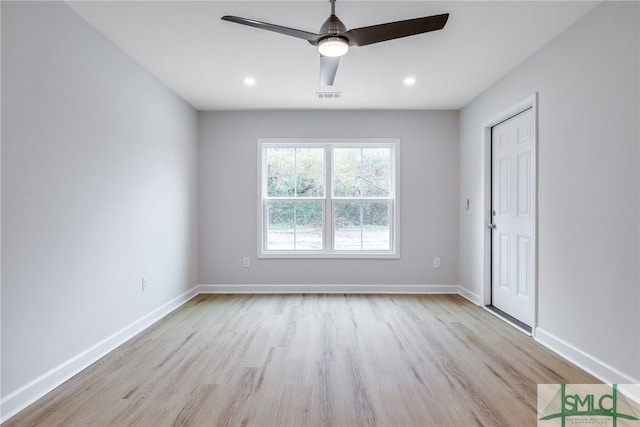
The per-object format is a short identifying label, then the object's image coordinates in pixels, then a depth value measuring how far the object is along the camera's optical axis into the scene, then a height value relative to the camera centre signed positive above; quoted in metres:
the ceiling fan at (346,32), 2.11 +1.12
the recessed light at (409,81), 3.58 +1.36
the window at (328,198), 4.75 +0.17
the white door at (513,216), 3.21 -0.05
